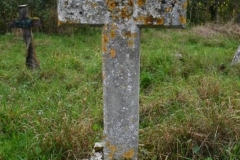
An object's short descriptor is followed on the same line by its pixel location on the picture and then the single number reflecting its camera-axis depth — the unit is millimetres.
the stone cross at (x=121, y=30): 2203
